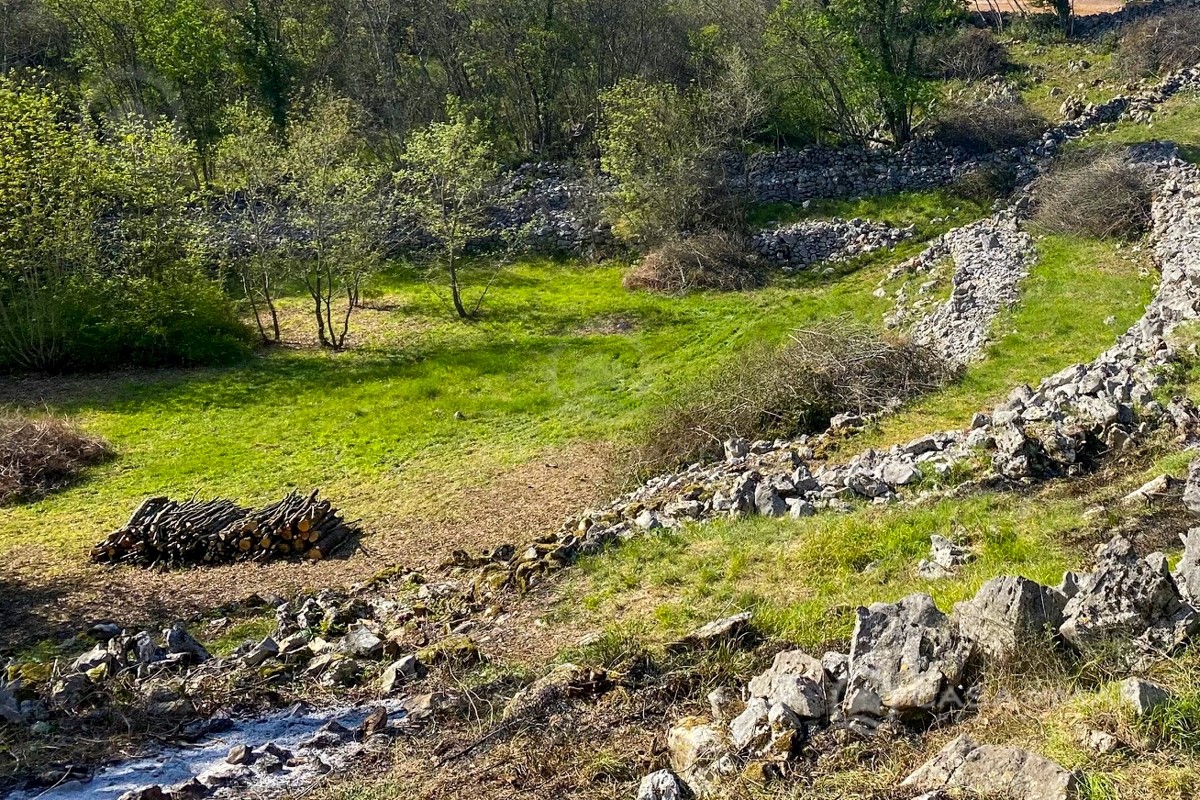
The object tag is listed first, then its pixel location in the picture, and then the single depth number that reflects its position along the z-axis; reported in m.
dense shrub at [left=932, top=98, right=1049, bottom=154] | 29.95
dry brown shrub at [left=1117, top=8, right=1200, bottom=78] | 31.69
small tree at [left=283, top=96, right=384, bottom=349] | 23.45
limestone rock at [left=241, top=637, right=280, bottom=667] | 7.65
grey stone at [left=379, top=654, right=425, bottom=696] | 7.06
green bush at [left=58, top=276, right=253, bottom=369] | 22.25
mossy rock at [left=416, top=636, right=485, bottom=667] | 7.27
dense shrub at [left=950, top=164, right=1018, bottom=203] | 27.11
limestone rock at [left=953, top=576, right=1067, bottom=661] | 5.13
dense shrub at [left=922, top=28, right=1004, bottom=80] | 37.09
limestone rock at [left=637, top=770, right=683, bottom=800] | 4.82
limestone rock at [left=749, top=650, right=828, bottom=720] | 5.13
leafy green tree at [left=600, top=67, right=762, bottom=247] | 27.50
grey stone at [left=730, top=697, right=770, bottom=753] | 5.01
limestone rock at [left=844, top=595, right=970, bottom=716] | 5.01
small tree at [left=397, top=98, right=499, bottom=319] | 24.88
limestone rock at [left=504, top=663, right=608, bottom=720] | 6.07
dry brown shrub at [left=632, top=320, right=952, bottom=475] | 13.50
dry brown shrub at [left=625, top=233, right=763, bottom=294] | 25.72
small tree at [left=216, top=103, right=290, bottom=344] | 23.78
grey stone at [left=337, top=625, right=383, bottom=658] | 7.77
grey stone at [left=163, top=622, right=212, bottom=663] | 7.98
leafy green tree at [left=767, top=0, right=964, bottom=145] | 29.50
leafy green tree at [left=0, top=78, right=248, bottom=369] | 21.23
